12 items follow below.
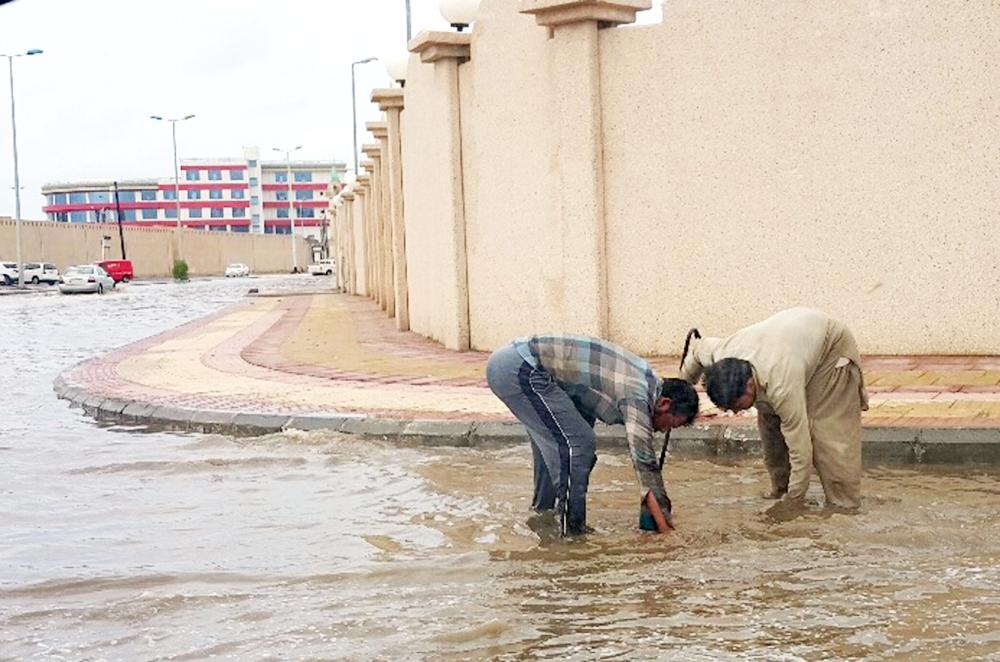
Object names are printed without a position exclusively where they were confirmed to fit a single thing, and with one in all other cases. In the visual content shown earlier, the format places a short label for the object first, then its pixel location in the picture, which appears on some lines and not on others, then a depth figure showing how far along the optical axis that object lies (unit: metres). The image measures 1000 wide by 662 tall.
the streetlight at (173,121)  81.01
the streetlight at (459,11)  14.93
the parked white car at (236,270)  86.06
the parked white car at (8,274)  61.62
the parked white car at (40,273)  63.41
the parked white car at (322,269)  85.06
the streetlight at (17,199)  57.81
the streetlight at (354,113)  60.16
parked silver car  50.88
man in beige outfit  6.06
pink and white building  135.12
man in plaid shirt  5.63
